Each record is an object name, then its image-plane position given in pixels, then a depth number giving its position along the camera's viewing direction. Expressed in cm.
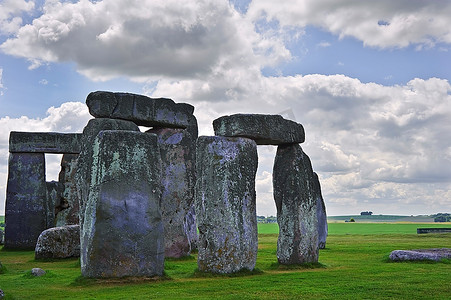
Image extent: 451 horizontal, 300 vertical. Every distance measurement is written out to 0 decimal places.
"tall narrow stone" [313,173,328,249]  2130
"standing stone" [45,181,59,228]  2405
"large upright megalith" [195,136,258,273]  1246
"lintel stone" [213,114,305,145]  1289
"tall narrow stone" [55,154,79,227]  2408
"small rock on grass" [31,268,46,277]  1291
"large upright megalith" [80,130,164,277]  1099
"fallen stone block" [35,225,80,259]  1723
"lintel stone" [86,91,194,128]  1592
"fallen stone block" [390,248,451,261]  1492
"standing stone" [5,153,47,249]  2292
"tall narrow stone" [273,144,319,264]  1422
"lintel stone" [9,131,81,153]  2308
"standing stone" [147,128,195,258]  1769
